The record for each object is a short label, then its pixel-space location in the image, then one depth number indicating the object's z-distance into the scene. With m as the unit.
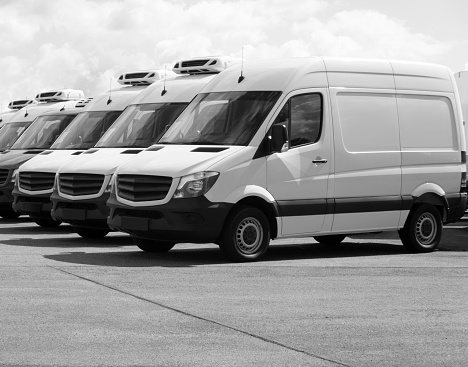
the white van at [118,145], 16.58
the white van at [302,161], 13.77
